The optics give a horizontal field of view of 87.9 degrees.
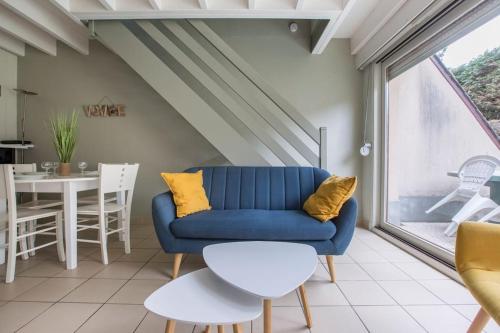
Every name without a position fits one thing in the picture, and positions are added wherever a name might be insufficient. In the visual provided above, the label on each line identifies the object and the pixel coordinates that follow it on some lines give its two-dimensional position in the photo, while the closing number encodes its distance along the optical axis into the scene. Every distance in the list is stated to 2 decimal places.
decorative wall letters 3.63
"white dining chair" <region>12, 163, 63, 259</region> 2.38
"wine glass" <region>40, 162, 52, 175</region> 2.53
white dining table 2.14
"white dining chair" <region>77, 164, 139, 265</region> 2.27
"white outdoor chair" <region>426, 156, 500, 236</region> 2.04
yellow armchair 1.10
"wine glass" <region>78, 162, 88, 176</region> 2.71
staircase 2.97
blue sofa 1.93
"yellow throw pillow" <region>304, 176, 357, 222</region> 1.95
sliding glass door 2.02
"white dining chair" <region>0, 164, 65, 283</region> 1.90
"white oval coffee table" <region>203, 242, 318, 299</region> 1.04
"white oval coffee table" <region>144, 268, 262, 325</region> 0.90
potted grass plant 2.49
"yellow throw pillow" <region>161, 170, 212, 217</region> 2.15
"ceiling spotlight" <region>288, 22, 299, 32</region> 3.51
